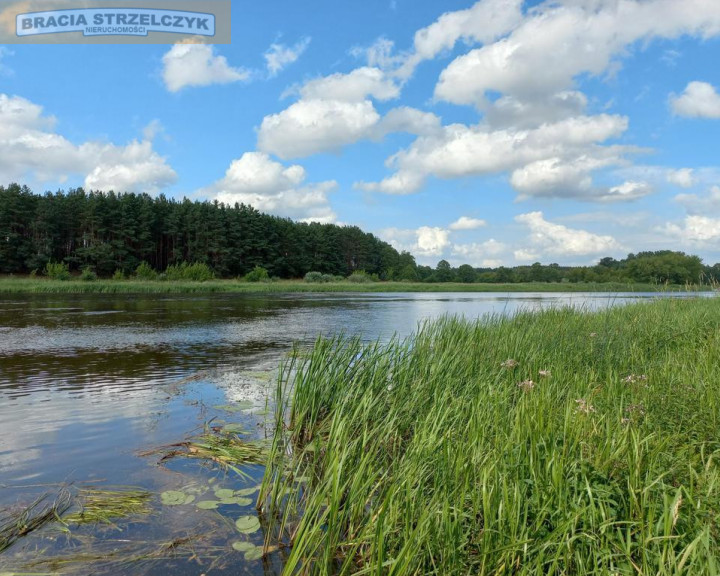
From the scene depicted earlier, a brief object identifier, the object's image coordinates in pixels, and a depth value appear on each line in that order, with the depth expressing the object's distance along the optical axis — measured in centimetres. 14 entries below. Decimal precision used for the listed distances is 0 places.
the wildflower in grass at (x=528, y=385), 449
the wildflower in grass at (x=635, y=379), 531
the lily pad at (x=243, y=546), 380
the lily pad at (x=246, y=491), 473
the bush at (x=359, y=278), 7722
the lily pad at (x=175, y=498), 456
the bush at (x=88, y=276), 5317
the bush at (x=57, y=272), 5459
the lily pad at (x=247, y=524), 407
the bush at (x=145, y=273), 5778
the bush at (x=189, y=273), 5775
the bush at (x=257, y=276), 6594
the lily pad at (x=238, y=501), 454
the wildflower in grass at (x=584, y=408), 387
